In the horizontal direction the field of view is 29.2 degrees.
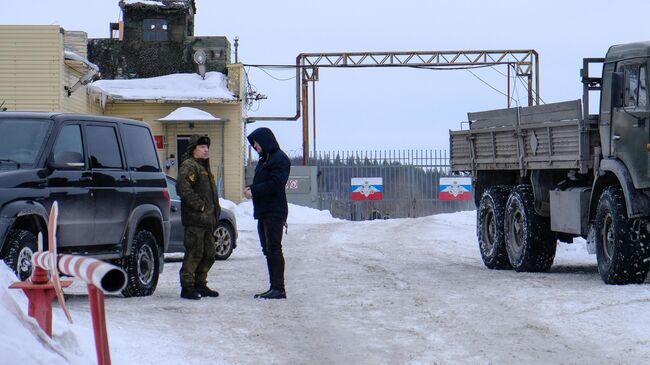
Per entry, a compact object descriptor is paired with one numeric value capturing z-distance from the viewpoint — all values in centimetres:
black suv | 1188
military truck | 1512
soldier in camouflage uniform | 1413
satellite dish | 4725
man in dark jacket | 1401
